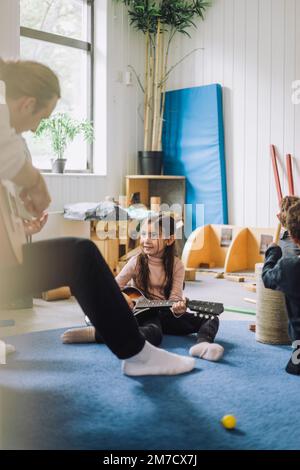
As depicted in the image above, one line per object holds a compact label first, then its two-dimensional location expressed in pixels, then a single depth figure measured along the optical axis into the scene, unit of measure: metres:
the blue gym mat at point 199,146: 4.10
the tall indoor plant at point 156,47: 4.12
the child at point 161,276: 2.17
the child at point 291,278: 1.78
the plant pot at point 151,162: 4.26
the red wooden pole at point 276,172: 3.80
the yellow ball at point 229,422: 1.32
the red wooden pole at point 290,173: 3.75
